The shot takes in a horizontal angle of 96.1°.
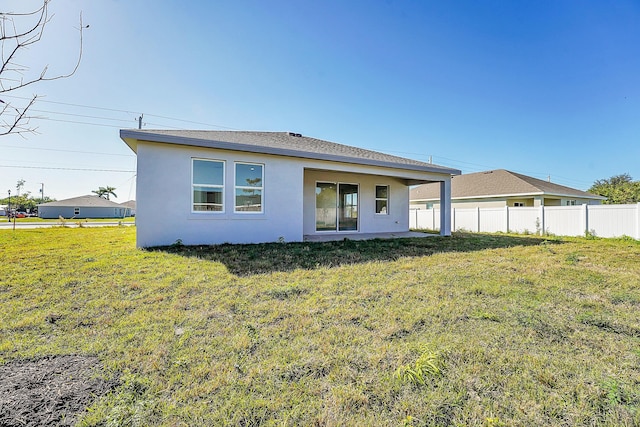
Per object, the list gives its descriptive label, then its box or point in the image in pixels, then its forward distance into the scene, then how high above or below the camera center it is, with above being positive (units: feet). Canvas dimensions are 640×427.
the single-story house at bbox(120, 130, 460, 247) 23.93 +3.65
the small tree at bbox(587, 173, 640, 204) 97.55 +12.44
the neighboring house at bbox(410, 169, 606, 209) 61.00 +6.42
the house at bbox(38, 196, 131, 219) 136.15 +5.36
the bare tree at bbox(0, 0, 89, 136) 5.19 +2.98
